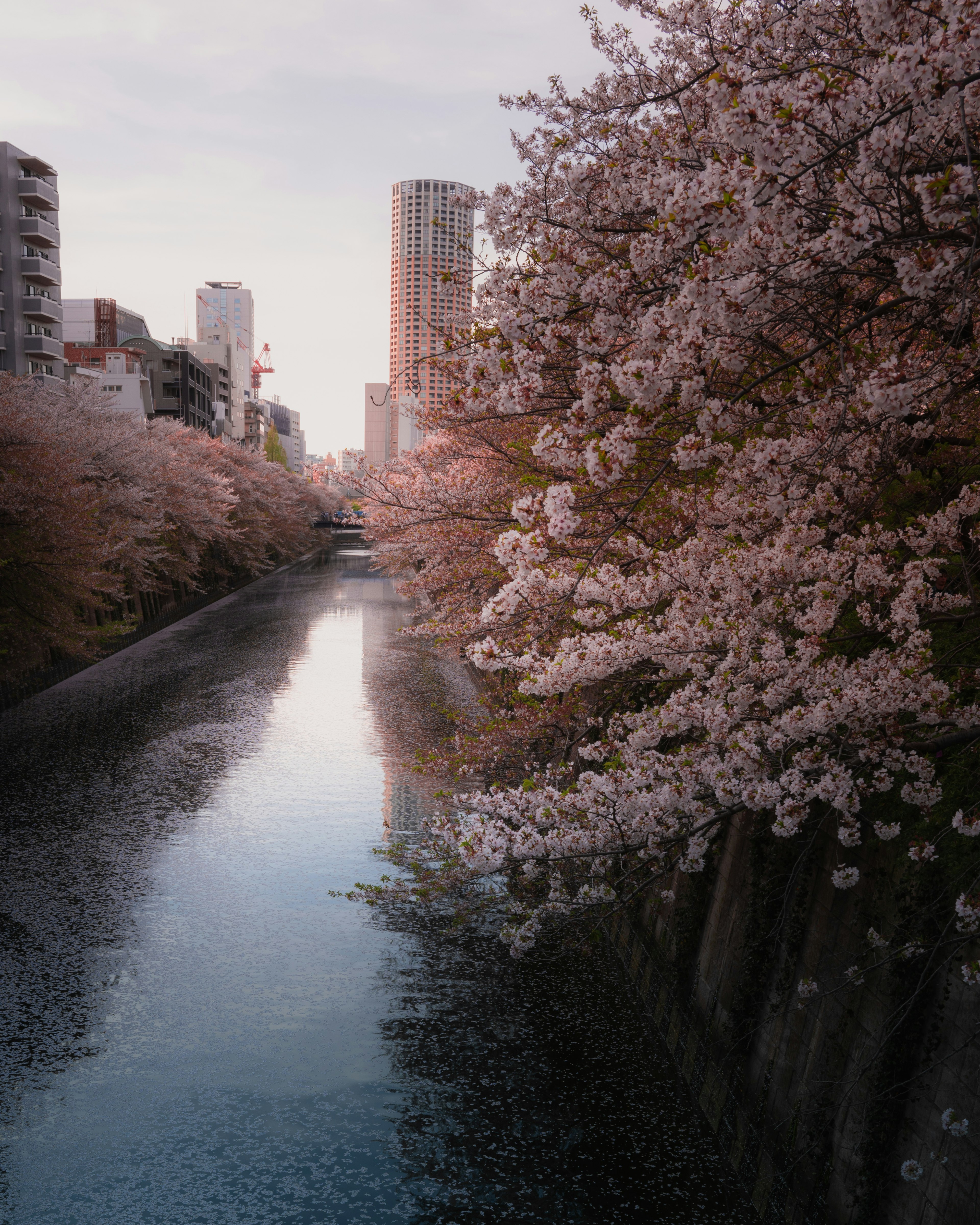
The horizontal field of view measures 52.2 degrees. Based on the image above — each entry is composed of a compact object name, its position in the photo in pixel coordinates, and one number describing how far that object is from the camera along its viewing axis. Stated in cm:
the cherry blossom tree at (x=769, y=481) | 541
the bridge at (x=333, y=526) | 13575
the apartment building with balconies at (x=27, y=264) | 7012
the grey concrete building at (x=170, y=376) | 11106
